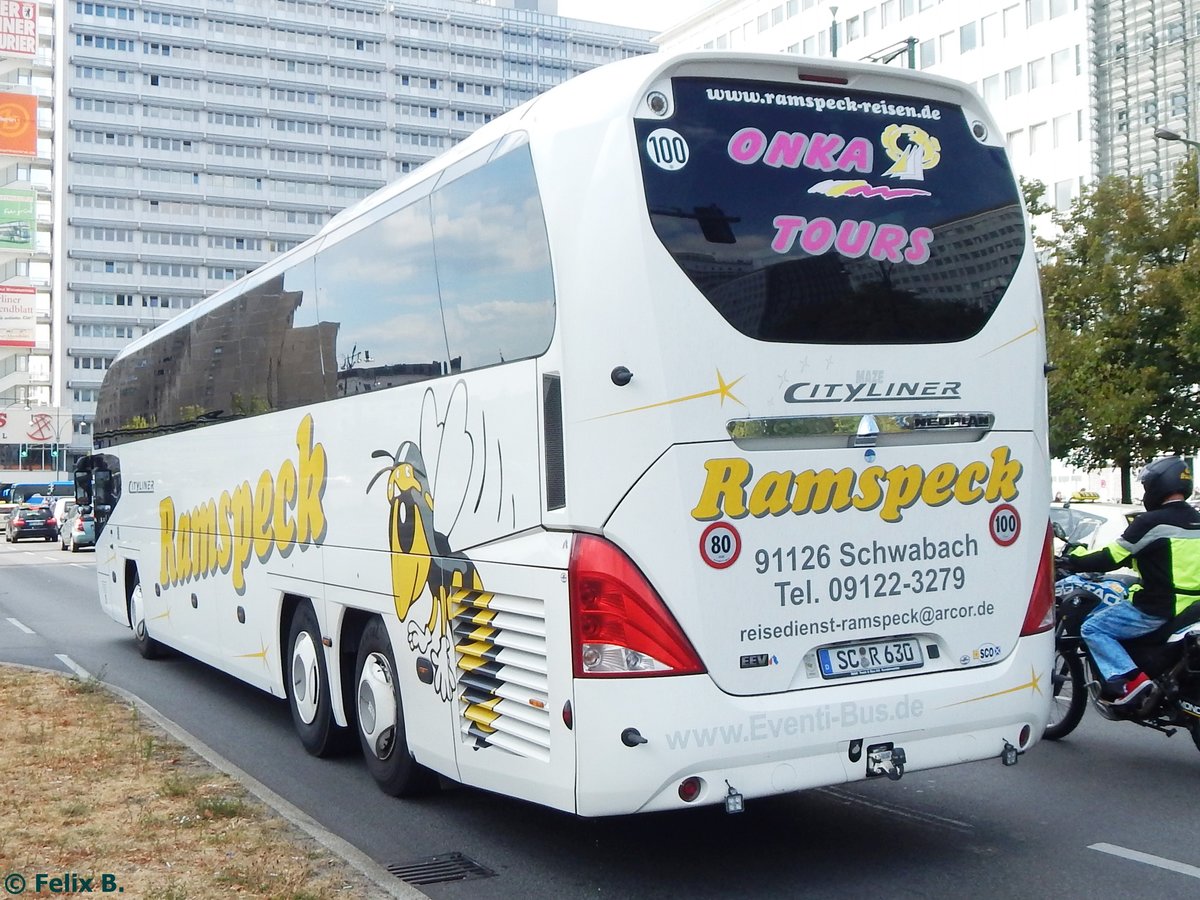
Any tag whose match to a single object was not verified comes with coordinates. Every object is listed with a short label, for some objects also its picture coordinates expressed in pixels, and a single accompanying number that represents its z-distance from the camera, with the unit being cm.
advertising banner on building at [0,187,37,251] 8850
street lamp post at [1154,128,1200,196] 2639
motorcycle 811
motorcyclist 809
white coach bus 569
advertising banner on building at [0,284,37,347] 9162
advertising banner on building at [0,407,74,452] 10174
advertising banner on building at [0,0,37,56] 8881
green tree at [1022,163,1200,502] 3112
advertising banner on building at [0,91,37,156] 8531
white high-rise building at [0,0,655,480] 11844
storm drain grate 638
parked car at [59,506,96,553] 4500
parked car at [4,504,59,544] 5572
